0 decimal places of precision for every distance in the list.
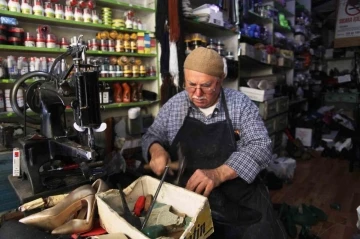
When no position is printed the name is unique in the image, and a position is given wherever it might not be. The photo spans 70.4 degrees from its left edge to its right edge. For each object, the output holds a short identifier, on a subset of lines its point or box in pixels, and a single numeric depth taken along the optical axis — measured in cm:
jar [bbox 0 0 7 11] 155
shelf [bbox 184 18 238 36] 255
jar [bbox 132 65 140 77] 228
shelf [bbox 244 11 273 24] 341
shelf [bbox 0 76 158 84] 209
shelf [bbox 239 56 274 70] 348
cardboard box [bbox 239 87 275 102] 324
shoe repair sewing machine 98
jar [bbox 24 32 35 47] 171
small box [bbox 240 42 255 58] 308
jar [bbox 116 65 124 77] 218
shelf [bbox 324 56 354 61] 608
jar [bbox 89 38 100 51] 204
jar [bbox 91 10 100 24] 201
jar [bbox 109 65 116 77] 213
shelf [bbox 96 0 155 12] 206
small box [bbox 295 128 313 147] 452
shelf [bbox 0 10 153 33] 162
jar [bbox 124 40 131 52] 222
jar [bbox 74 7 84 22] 191
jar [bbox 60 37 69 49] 191
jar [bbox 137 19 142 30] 229
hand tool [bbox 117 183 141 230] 76
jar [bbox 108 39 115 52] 214
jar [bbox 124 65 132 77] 223
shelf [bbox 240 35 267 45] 334
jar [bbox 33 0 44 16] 170
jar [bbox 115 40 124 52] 219
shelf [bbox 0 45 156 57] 162
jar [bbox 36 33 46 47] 176
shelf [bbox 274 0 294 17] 407
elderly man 101
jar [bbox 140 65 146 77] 232
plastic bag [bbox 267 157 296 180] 321
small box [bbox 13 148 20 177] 109
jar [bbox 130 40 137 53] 226
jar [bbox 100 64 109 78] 206
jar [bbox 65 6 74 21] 186
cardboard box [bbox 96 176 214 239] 67
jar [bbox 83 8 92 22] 196
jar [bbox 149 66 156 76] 244
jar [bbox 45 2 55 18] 175
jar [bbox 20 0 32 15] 165
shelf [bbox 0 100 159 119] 158
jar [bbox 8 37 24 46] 164
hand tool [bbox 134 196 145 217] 83
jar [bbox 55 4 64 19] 180
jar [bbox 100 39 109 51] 209
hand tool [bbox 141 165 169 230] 77
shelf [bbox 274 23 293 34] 411
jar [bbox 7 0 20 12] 160
